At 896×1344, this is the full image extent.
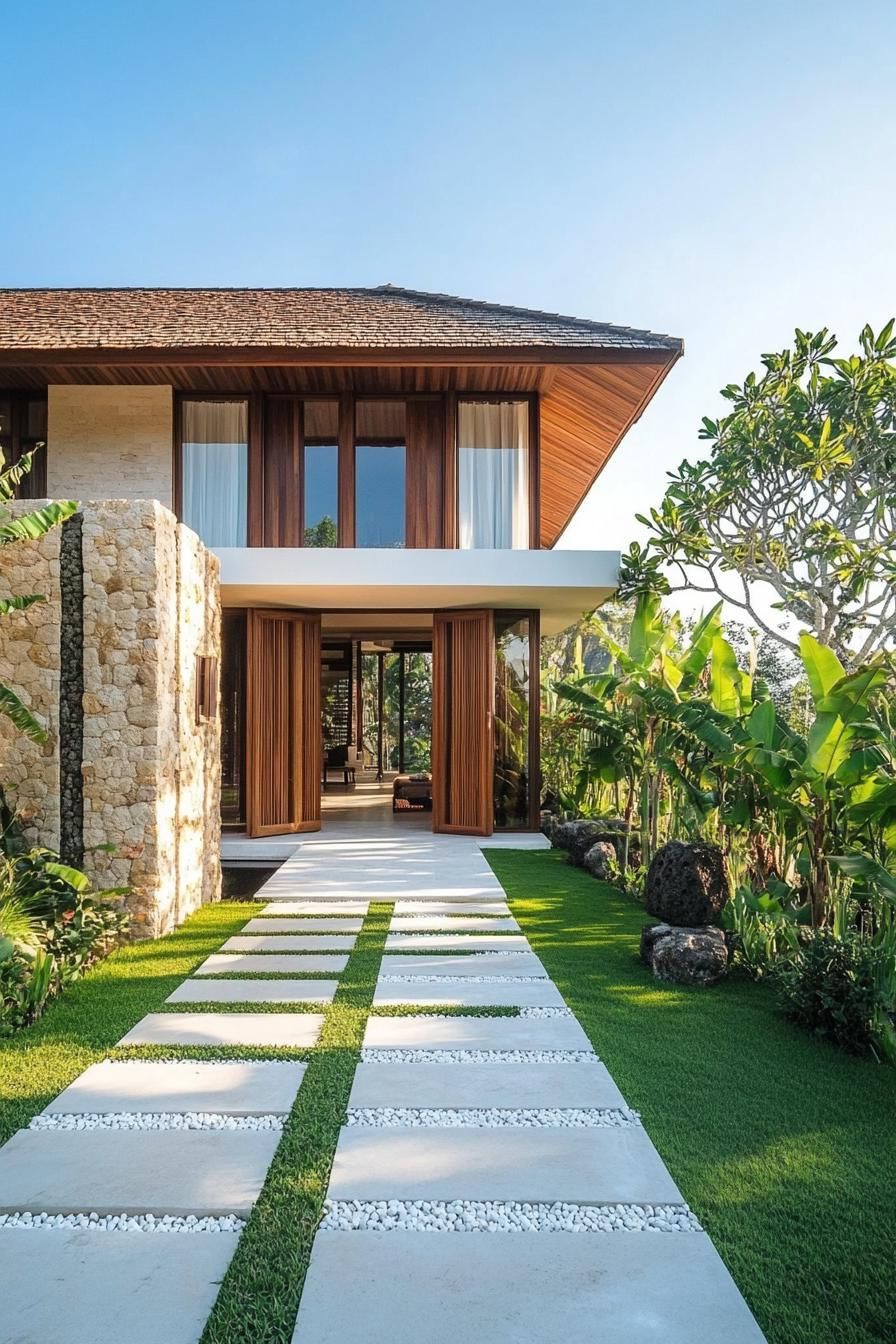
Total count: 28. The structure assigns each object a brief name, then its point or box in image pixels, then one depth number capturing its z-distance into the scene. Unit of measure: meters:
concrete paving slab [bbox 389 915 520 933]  7.33
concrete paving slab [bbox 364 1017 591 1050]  4.69
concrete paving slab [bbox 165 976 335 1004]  5.50
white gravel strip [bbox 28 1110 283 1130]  3.73
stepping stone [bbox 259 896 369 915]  8.04
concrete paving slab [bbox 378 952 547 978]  6.08
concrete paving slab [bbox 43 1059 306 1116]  3.90
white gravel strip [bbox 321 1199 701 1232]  2.95
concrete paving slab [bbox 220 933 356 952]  6.78
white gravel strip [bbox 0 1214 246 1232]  2.93
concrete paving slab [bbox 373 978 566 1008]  5.39
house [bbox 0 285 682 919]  12.52
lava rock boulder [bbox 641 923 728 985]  5.91
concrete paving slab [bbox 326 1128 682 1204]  3.16
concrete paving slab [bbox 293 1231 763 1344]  2.45
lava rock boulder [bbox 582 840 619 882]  9.87
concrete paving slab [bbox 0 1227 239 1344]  2.44
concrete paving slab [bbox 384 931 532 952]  6.73
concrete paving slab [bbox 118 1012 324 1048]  4.74
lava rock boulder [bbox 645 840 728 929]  6.64
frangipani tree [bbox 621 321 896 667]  12.30
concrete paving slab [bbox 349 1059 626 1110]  3.96
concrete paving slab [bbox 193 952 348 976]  6.15
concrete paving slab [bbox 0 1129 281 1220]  3.07
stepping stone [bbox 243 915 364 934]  7.39
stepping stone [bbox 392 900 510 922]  7.92
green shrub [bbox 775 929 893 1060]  4.70
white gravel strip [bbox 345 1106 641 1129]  3.74
